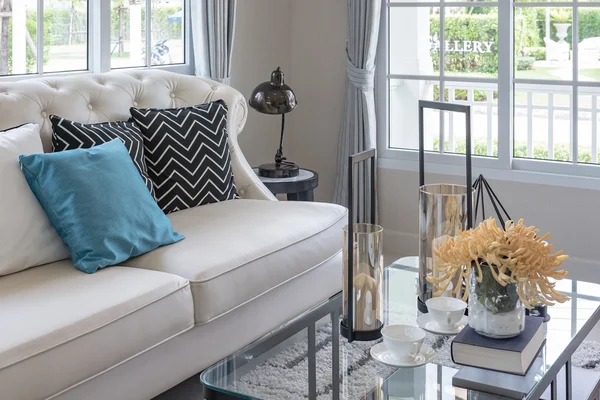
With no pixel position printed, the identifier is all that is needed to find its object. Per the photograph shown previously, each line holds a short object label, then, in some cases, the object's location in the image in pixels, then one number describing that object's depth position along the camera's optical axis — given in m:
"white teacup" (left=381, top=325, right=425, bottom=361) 2.10
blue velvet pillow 2.64
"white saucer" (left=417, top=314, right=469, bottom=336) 2.29
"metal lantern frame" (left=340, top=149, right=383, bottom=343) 2.04
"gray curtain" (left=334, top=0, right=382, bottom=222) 4.66
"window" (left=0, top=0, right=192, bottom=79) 3.59
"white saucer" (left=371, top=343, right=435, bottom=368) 2.09
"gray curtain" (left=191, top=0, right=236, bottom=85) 4.32
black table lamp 4.04
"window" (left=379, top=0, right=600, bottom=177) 4.21
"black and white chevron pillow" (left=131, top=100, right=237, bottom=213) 3.32
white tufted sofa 2.19
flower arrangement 2.00
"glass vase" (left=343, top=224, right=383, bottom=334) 2.15
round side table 4.02
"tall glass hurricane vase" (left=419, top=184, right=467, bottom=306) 2.41
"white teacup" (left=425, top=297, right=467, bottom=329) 2.30
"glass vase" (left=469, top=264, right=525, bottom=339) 2.06
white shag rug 1.97
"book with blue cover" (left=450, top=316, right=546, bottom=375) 2.02
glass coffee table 1.97
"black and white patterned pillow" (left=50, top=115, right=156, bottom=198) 2.99
